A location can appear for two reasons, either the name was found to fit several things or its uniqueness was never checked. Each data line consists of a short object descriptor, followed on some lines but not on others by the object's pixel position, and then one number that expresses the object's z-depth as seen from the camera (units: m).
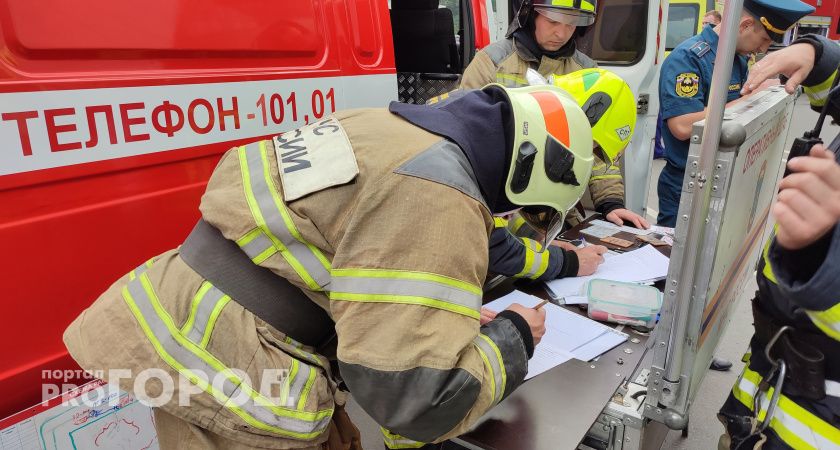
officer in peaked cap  2.46
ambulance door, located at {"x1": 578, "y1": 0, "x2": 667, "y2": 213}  3.90
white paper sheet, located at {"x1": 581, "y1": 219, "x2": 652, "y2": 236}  2.49
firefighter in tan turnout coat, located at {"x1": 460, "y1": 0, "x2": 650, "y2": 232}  2.74
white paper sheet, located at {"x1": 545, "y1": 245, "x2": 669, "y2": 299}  1.90
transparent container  1.69
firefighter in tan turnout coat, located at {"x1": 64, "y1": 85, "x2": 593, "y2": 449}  0.94
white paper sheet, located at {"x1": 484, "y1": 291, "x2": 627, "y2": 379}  1.50
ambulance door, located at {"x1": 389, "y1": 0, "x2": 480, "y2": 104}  3.79
